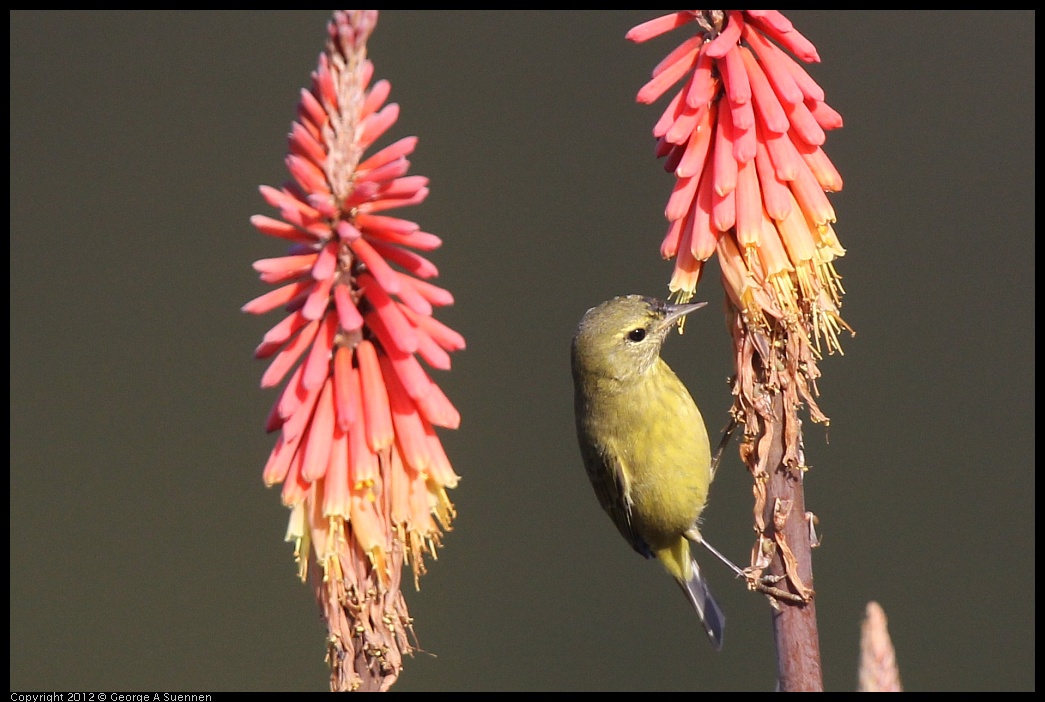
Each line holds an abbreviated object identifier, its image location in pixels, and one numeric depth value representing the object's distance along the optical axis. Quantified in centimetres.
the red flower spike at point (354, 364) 466
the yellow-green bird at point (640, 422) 859
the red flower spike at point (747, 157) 559
